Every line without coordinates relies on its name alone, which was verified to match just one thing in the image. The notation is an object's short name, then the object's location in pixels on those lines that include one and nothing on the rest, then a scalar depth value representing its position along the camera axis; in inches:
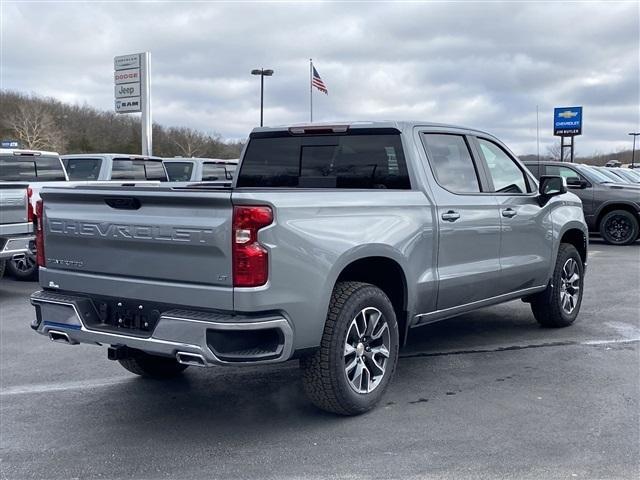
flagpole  941.8
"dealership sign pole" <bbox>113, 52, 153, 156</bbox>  1001.5
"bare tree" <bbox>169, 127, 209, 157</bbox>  3034.0
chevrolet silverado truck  149.6
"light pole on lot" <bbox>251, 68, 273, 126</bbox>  1544.0
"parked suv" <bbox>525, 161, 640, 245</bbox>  588.1
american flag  956.0
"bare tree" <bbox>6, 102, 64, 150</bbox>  3029.0
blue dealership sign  1550.0
